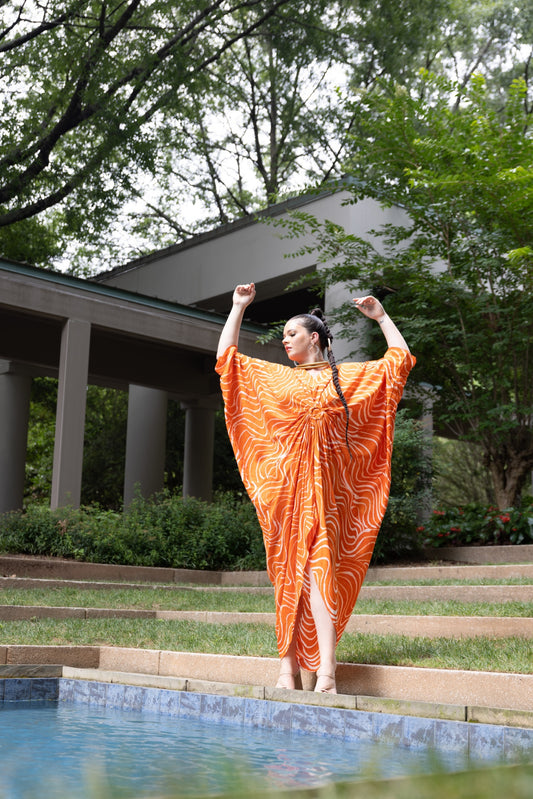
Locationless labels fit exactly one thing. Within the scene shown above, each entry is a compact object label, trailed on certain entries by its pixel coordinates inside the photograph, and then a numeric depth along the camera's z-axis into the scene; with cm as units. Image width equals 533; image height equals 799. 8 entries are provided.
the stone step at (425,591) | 670
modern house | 1167
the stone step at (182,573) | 850
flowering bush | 1024
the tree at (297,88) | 2075
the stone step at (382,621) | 499
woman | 406
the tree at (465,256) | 1078
